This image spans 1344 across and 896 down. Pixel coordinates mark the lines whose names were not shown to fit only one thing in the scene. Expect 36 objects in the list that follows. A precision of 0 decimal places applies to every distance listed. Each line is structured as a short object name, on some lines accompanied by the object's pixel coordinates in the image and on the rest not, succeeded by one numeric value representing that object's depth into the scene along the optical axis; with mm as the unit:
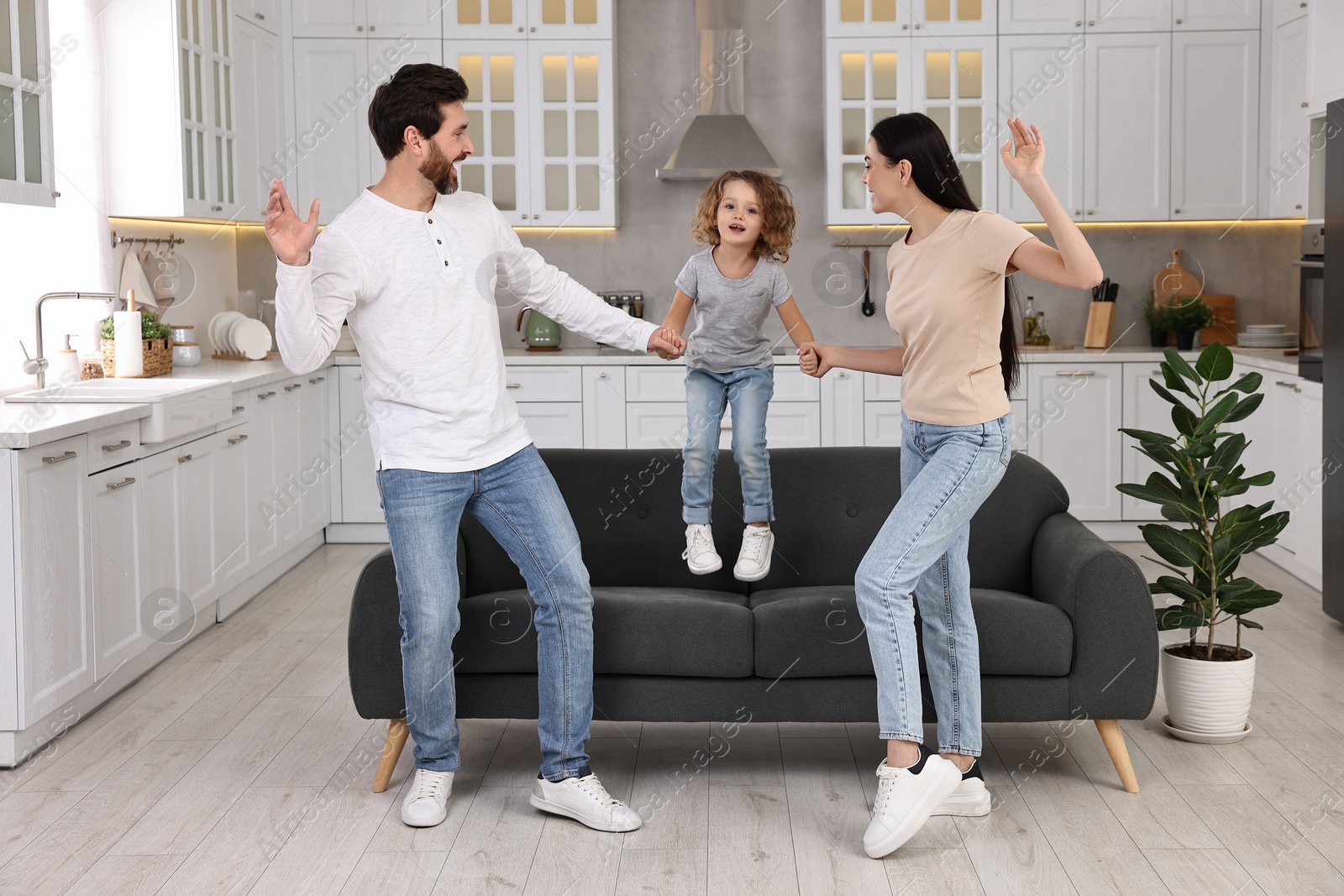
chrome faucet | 4141
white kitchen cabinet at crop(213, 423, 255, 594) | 4578
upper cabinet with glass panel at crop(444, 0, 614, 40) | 5949
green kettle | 6148
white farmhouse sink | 3863
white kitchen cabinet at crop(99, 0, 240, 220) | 4844
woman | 2549
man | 2660
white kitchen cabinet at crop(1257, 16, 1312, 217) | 5492
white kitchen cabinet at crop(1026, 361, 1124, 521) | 5805
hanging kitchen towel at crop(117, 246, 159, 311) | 4996
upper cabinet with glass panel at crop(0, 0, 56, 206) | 3568
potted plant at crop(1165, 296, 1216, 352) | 5973
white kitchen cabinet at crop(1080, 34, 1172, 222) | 5855
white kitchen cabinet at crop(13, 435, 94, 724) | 3152
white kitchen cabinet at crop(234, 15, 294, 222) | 5559
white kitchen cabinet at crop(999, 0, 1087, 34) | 5844
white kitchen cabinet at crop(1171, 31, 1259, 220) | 5812
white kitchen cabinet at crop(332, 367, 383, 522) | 5934
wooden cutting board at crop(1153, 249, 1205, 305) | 6219
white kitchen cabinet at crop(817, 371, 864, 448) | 5844
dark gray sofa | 2895
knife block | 6109
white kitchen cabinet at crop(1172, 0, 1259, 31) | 5762
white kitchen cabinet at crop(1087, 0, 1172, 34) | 5828
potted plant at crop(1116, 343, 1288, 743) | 3193
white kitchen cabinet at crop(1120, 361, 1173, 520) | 5777
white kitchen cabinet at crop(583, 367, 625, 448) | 5871
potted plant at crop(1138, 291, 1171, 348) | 6055
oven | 4496
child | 3148
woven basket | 4543
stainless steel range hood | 5973
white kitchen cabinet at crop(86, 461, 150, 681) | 3549
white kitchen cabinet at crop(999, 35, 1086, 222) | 5867
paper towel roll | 4461
